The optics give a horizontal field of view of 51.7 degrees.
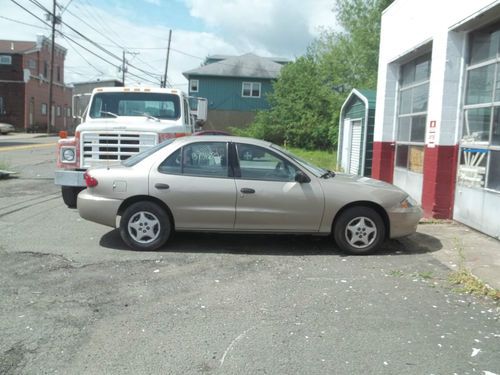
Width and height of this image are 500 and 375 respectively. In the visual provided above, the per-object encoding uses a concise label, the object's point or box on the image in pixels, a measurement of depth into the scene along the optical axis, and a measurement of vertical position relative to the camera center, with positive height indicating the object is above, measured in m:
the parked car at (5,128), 41.81 +0.27
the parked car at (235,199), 6.77 -0.74
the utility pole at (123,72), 55.58 +7.03
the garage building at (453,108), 7.97 +0.79
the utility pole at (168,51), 55.81 +9.53
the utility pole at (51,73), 39.42 +5.02
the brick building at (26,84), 47.47 +4.56
